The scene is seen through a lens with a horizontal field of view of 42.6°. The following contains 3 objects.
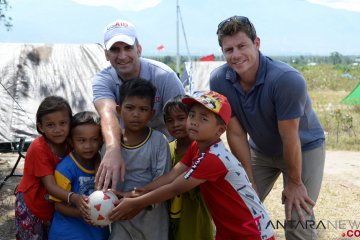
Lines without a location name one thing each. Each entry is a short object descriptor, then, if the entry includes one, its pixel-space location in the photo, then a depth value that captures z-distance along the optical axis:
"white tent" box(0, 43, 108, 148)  7.41
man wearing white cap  3.37
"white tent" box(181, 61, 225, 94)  22.50
